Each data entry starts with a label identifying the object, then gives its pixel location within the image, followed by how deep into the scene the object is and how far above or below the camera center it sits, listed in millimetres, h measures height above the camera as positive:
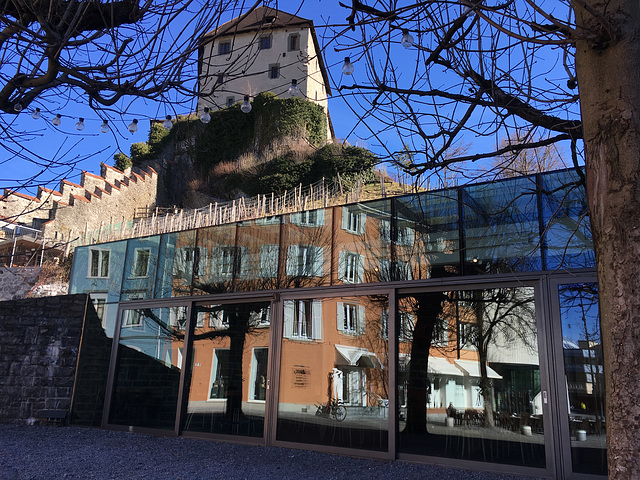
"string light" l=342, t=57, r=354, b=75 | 3076 +1766
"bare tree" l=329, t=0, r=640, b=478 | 1800 +1426
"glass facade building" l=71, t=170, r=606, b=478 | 4555 +392
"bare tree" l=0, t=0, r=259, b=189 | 2631 +1636
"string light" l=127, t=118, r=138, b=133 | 3490 +1579
